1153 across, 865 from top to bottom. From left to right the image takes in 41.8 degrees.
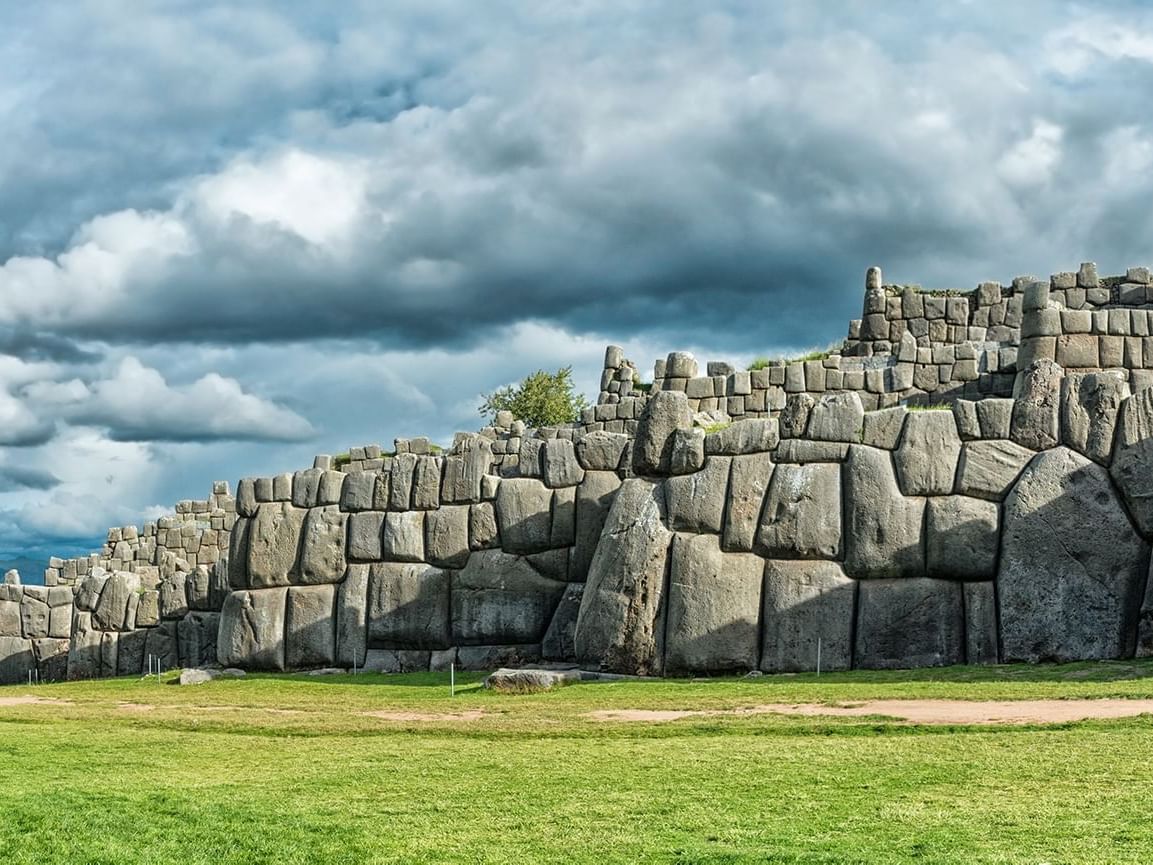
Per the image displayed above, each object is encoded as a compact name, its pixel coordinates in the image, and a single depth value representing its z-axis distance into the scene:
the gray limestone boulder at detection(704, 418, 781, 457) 24.92
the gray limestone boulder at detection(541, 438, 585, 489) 29.08
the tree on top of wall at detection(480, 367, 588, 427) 64.62
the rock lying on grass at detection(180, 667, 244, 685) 28.34
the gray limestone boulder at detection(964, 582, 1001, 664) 22.69
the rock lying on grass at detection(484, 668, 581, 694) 22.55
